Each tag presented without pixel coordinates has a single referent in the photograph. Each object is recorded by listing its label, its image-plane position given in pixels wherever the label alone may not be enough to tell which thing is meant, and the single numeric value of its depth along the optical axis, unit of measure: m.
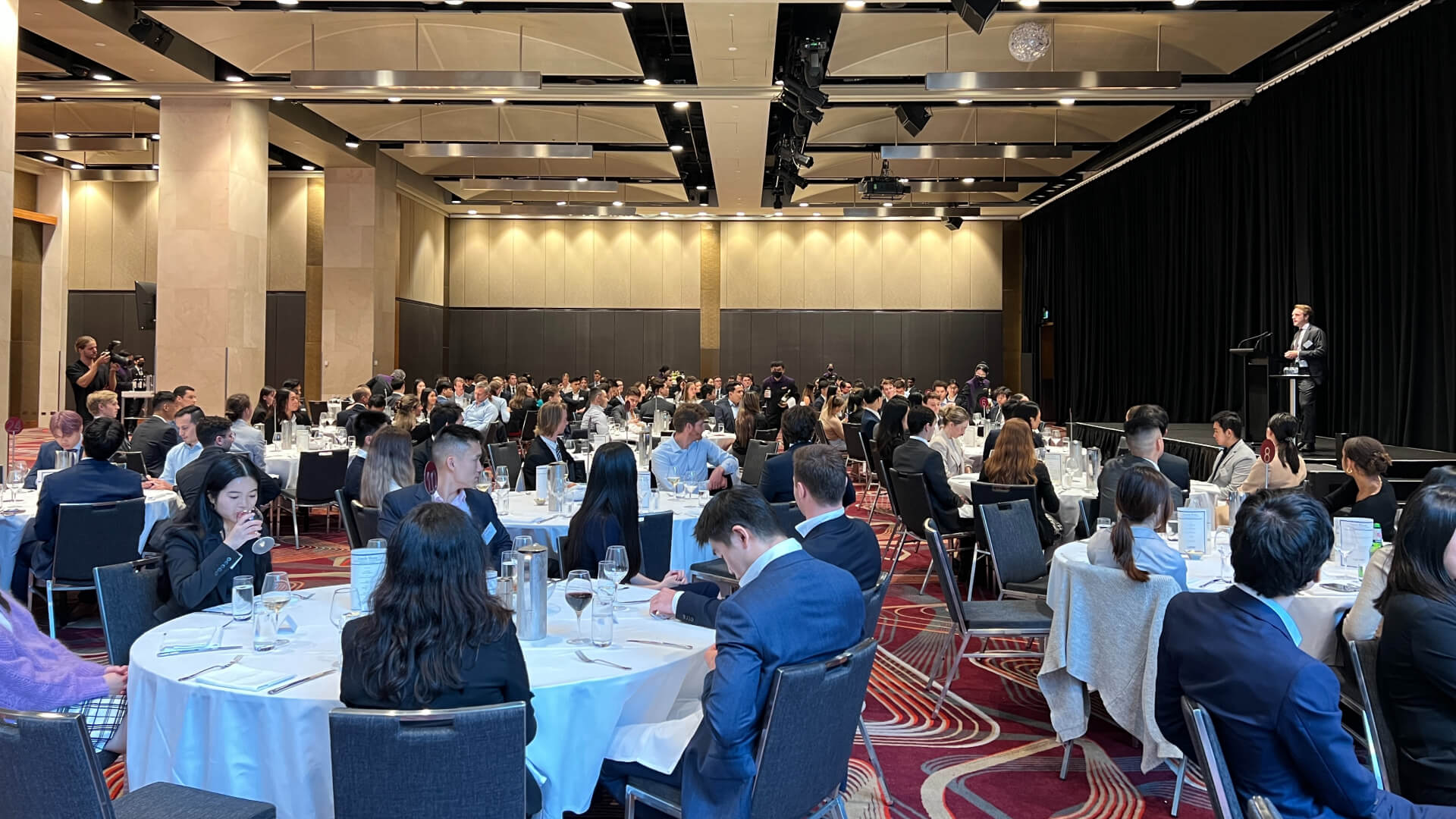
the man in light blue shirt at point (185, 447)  7.44
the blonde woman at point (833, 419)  11.59
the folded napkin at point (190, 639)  3.14
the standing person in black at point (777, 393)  16.28
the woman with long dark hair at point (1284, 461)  6.52
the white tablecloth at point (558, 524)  5.62
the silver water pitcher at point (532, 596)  3.28
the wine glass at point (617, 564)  3.52
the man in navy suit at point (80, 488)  5.76
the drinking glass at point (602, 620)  3.21
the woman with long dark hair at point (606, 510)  4.41
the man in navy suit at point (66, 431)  6.97
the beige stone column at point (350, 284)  18.61
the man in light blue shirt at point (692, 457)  7.19
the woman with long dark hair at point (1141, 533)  4.05
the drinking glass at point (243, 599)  3.17
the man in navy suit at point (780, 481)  6.46
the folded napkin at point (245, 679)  2.77
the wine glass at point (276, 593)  3.08
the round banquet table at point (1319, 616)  3.97
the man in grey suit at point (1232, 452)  7.10
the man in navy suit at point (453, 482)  4.59
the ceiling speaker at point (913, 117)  14.72
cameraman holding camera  14.62
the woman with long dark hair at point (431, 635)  2.41
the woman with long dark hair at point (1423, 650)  2.59
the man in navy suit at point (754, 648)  2.54
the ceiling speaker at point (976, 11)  8.02
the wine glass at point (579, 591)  3.18
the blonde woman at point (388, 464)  5.23
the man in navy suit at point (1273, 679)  2.29
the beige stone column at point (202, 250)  13.54
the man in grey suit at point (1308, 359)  10.90
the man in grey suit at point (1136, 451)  6.34
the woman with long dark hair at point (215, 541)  3.64
